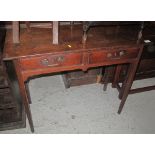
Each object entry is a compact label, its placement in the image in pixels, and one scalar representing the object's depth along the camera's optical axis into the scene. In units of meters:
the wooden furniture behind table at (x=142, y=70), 2.61
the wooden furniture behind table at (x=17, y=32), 1.65
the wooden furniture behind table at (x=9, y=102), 1.87
